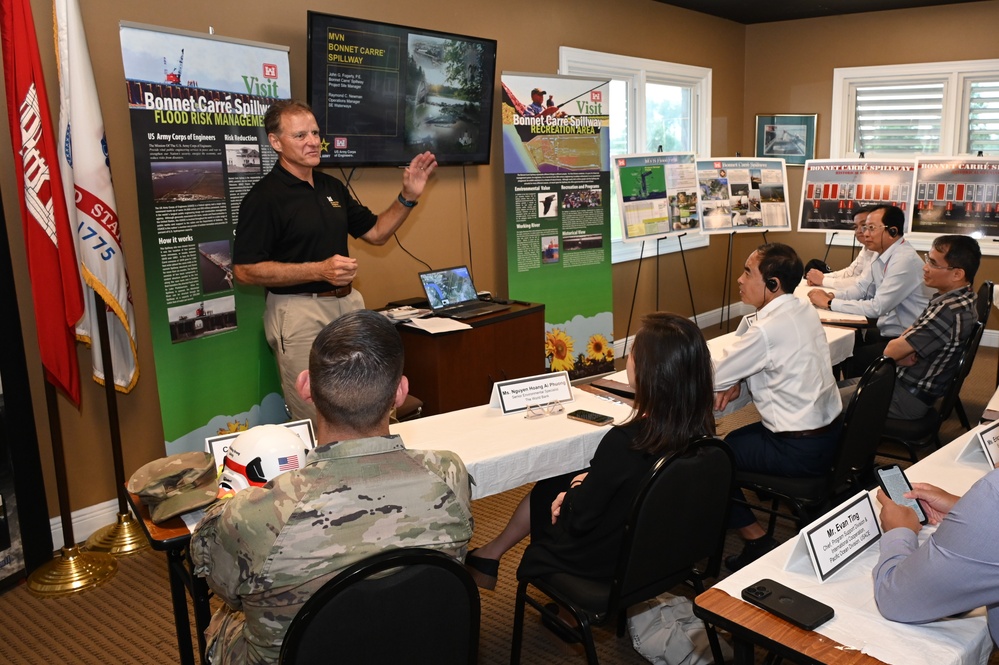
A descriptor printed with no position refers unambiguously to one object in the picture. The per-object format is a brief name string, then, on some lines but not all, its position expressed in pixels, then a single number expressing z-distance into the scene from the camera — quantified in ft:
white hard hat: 5.71
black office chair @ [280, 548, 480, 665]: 4.08
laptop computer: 14.19
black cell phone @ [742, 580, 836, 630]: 4.59
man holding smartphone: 4.09
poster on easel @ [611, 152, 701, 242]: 19.25
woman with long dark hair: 6.42
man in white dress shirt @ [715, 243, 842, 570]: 8.83
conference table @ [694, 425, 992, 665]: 4.34
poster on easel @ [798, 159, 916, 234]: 20.20
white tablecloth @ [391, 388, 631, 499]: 7.43
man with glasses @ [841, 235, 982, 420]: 11.07
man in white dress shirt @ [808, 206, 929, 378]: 14.12
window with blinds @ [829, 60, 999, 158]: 21.58
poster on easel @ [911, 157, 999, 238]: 19.13
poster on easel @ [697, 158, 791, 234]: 21.11
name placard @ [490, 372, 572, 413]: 8.71
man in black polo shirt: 10.19
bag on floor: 7.36
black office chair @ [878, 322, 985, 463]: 10.61
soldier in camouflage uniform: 4.27
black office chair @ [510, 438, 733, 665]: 5.93
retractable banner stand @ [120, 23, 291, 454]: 10.27
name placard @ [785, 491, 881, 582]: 5.04
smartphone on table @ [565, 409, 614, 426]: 8.29
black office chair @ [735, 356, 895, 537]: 8.16
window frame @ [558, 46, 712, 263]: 18.88
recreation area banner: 16.14
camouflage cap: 6.04
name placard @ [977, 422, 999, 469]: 6.86
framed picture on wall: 24.02
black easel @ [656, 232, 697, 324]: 22.20
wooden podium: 13.37
